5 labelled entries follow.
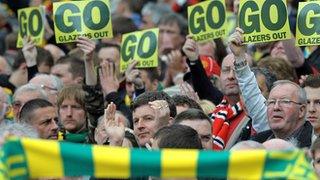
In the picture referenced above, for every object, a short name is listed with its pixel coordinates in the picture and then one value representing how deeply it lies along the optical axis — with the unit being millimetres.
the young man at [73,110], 19844
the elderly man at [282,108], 17203
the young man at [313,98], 17937
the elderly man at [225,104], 18547
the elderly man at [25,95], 20250
